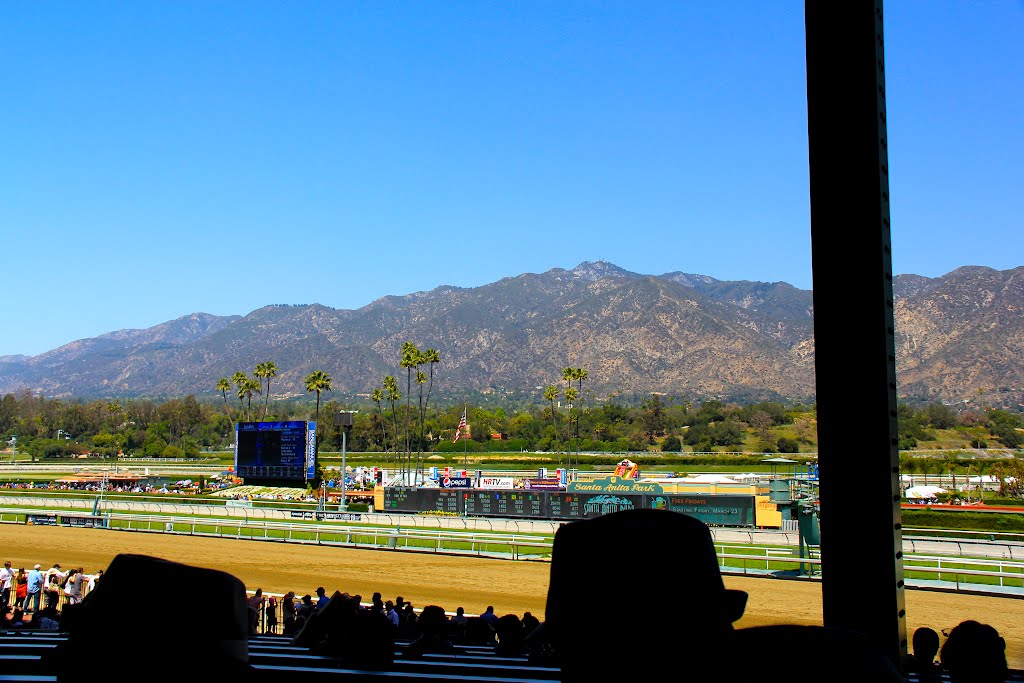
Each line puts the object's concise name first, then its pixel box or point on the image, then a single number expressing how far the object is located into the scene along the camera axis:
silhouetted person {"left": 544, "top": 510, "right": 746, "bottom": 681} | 1.64
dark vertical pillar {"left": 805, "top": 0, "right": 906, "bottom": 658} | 3.47
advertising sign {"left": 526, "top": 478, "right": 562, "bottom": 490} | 39.46
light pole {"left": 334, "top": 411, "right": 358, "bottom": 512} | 39.72
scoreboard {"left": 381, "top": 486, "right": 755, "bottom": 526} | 28.72
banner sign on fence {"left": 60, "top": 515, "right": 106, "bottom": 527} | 31.28
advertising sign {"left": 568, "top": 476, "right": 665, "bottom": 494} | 31.06
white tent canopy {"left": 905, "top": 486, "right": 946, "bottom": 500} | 43.50
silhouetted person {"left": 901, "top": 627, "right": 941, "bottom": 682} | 5.34
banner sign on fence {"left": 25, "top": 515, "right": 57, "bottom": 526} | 31.81
